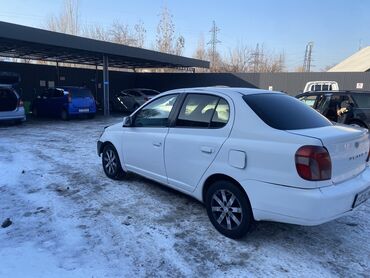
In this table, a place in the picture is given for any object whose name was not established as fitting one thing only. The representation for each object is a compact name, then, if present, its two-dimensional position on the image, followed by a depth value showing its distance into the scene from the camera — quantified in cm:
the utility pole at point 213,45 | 4972
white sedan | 319
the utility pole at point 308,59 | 7150
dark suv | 984
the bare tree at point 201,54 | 4975
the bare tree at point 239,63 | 4944
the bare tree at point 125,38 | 3884
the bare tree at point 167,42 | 4184
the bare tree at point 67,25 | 3525
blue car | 1588
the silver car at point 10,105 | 1268
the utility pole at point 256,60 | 5022
